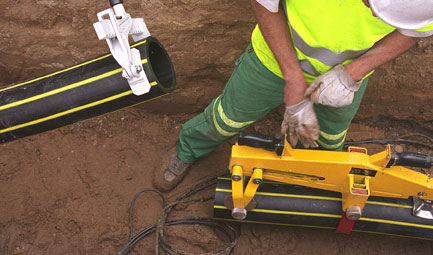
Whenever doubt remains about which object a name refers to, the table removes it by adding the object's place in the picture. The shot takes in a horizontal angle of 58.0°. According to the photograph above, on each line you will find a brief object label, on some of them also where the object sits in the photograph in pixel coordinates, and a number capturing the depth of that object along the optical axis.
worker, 1.73
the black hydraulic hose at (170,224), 2.65
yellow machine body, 2.21
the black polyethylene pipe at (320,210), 2.42
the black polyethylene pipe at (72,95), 1.76
